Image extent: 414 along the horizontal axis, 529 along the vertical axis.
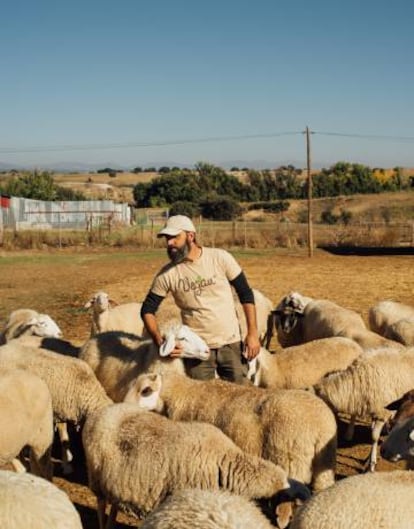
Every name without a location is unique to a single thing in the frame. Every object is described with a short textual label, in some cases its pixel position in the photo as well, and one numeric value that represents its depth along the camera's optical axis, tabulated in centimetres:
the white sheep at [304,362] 718
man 584
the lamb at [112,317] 977
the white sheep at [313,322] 899
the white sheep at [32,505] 350
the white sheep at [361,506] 362
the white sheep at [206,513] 342
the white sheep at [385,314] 1015
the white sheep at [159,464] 445
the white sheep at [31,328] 872
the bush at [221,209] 6194
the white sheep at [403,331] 888
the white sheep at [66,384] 650
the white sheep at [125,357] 599
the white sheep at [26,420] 540
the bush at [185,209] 6086
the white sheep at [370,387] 678
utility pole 3079
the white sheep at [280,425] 514
